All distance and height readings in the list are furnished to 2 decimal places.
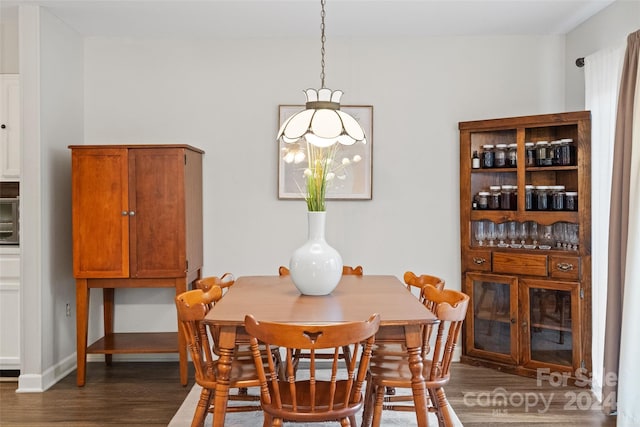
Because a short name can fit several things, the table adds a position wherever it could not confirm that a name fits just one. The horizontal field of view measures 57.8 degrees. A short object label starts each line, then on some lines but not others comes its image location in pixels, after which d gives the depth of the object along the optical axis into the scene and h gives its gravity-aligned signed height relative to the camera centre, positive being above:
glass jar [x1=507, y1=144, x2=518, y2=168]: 4.38 +0.36
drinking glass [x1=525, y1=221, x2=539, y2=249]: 4.42 -0.22
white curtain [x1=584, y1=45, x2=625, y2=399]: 3.86 +0.18
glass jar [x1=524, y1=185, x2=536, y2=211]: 4.29 +0.03
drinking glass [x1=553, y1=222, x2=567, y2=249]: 4.23 -0.23
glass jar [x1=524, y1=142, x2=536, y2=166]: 4.34 +0.36
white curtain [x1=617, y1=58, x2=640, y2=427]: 3.20 -0.61
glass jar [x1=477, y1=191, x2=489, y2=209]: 4.54 +0.02
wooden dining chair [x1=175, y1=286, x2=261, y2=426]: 2.62 -0.74
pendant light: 2.84 +0.39
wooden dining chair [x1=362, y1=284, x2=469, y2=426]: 2.63 -0.81
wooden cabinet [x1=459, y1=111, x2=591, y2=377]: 4.04 -0.31
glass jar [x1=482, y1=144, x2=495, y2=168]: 4.49 +0.35
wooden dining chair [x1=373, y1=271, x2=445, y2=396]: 2.56 -0.59
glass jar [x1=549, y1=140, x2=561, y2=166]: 4.22 +0.37
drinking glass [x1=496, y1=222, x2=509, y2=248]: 4.50 -0.23
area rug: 3.33 -1.27
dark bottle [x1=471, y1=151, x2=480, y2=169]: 4.55 +0.33
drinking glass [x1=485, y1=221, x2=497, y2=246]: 4.53 -0.22
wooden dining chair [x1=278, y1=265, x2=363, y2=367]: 3.62 -0.48
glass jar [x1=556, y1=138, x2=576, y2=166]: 4.18 +0.36
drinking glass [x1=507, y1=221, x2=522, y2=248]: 4.46 -0.23
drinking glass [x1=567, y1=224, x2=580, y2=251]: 4.15 -0.23
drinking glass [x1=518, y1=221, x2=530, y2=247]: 4.44 -0.22
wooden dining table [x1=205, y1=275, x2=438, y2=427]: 2.46 -0.49
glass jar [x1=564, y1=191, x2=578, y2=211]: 4.12 +0.02
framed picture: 4.70 +0.25
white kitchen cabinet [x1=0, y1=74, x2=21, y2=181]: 4.19 +0.54
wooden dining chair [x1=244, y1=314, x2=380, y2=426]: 2.25 -0.66
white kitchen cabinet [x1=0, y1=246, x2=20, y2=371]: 4.14 -0.76
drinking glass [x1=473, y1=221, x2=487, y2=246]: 4.57 -0.23
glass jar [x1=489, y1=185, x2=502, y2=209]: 4.48 +0.05
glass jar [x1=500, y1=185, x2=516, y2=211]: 4.41 +0.04
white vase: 2.98 -0.32
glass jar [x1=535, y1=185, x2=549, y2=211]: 4.24 +0.04
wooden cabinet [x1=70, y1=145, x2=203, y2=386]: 4.10 -0.12
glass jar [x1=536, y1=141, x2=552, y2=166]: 4.24 +0.36
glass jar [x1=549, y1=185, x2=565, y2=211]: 4.18 +0.04
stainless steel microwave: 4.20 -0.13
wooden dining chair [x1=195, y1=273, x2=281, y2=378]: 2.85 -0.50
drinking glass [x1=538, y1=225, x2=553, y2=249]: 4.31 -0.25
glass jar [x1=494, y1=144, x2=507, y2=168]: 4.45 +0.36
